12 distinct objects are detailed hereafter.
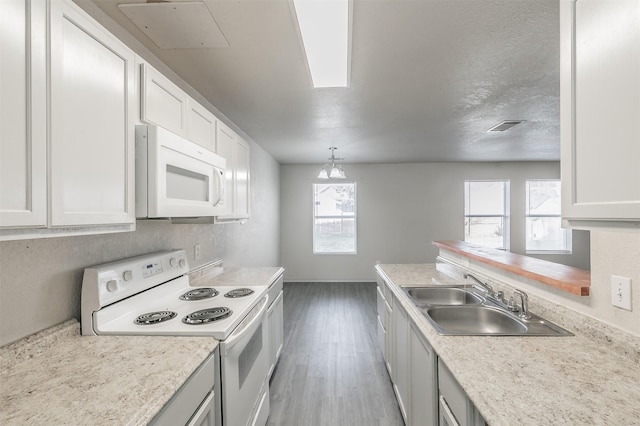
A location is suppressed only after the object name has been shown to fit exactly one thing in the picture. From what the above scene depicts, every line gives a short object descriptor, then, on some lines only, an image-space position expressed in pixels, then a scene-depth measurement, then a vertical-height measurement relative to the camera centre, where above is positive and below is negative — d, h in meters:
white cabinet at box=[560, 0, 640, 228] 0.72 +0.26
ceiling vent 3.37 +1.01
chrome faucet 1.87 -0.49
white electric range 1.33 -0.52
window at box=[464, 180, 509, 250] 6.12 -0.01
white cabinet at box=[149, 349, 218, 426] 0.93 -0.65
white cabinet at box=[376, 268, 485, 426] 1.08 -0.80
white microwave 1.28 +0.18
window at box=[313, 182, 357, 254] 6.20 -0.11
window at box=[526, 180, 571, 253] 6.07 -0.16
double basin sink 1.37 -0.58
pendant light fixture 4.27 +0.57
